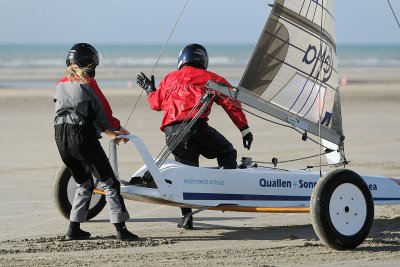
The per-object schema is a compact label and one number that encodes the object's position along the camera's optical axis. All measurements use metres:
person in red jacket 20.62
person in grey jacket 19.23
